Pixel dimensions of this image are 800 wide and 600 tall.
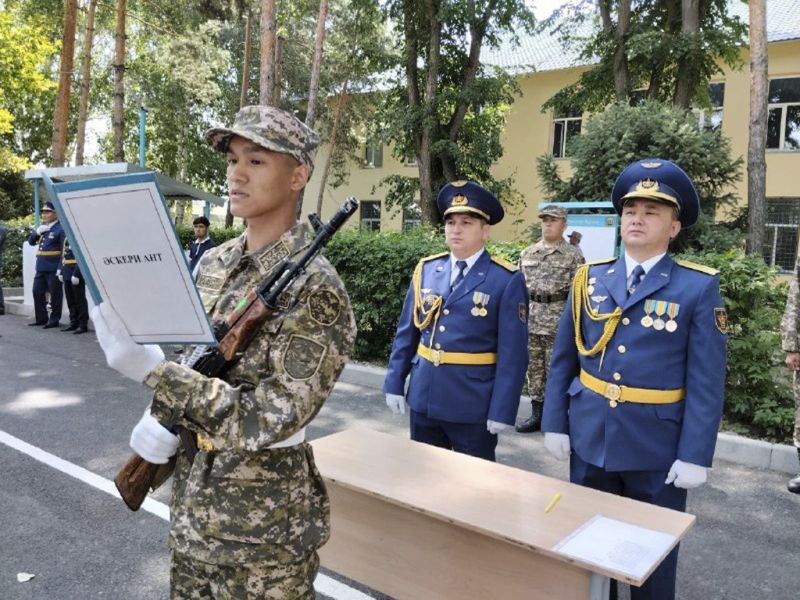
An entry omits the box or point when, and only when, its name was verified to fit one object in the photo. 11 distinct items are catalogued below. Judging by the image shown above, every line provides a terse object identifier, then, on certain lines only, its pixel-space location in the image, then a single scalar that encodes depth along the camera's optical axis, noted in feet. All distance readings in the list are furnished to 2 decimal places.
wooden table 7.52
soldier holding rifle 4.80
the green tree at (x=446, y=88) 56.49
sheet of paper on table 6.67
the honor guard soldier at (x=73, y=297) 34.90
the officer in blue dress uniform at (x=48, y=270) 36.52
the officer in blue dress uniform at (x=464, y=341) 11.28
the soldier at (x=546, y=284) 20.70
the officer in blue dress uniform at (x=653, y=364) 8.50
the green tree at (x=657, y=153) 27.53
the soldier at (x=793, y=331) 15.60
